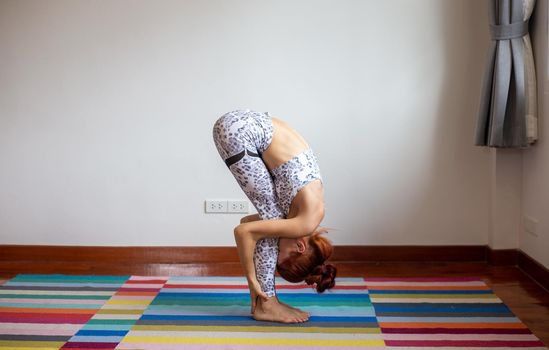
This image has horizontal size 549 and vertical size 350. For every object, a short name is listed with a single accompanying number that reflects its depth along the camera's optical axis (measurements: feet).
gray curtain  12.26
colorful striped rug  9.41
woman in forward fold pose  9.93
